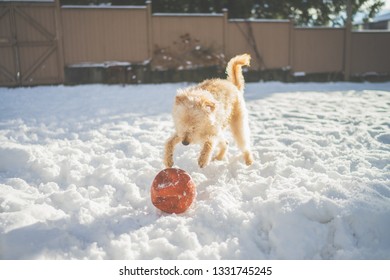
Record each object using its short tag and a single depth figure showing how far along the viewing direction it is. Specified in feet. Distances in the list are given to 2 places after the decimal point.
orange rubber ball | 9.52
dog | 11.43
